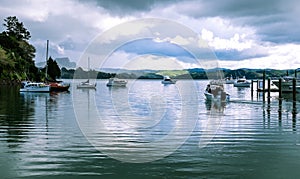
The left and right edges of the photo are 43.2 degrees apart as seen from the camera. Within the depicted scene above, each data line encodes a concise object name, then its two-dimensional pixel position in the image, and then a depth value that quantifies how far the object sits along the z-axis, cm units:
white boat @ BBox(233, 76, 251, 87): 12644
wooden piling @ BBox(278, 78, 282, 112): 3429
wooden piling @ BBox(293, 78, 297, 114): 3897
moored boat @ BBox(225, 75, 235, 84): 16738
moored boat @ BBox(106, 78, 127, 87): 11288
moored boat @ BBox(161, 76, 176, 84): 15062
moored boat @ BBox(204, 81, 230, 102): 4538
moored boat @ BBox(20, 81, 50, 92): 7129
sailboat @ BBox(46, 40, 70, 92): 7781
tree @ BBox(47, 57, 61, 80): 14912
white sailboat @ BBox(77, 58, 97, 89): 9844
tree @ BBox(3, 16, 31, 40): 13188
